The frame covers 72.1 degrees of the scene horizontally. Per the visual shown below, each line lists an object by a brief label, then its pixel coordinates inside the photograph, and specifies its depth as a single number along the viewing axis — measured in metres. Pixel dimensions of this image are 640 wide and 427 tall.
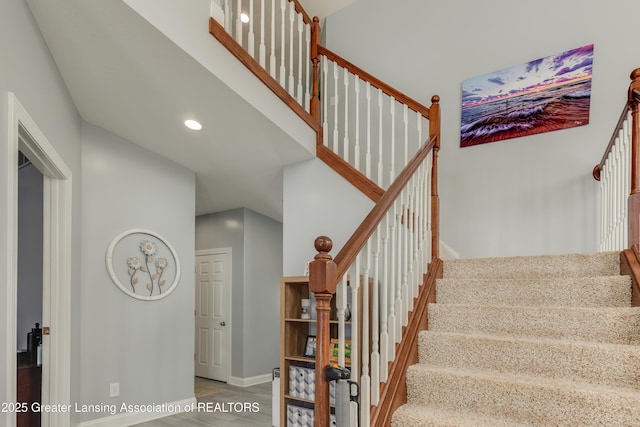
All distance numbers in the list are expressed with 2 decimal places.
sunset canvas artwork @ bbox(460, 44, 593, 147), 3.51
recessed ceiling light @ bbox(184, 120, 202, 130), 3.45
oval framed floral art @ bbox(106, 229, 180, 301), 3.93
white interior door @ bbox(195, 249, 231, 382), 6.04
